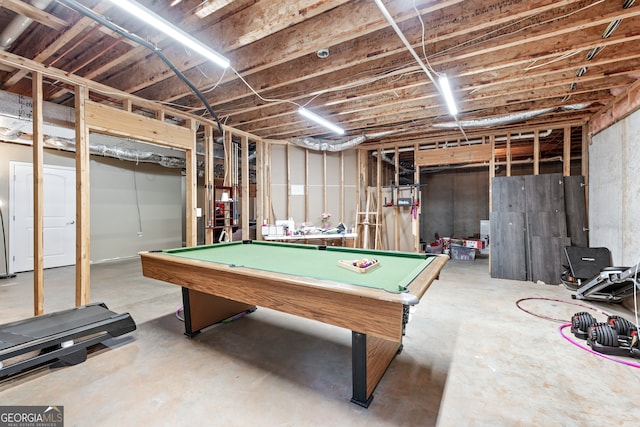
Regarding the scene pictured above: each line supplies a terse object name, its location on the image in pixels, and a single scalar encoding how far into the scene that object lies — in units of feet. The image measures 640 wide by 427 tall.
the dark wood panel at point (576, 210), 16.07
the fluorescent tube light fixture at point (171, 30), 7.23
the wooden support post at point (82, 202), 11.53
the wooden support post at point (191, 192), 15.57
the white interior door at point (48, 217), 18.85
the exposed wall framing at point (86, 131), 10.71
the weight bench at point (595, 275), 10.16
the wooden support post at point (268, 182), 21.93
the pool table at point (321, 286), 4.98
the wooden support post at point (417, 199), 21.38
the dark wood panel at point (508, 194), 17.29
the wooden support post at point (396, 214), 22.66
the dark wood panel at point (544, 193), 16.38
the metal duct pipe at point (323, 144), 21.69
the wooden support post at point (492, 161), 18.95
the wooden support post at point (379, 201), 23.35
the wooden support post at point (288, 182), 22.71
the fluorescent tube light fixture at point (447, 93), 10.86
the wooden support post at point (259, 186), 21.62
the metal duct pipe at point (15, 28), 8.45
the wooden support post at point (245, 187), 20.38
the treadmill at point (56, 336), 7.24
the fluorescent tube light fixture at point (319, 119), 14.62
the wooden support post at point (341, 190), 23.91
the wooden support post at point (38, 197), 10.64
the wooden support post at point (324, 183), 23.57
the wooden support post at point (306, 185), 23.20
